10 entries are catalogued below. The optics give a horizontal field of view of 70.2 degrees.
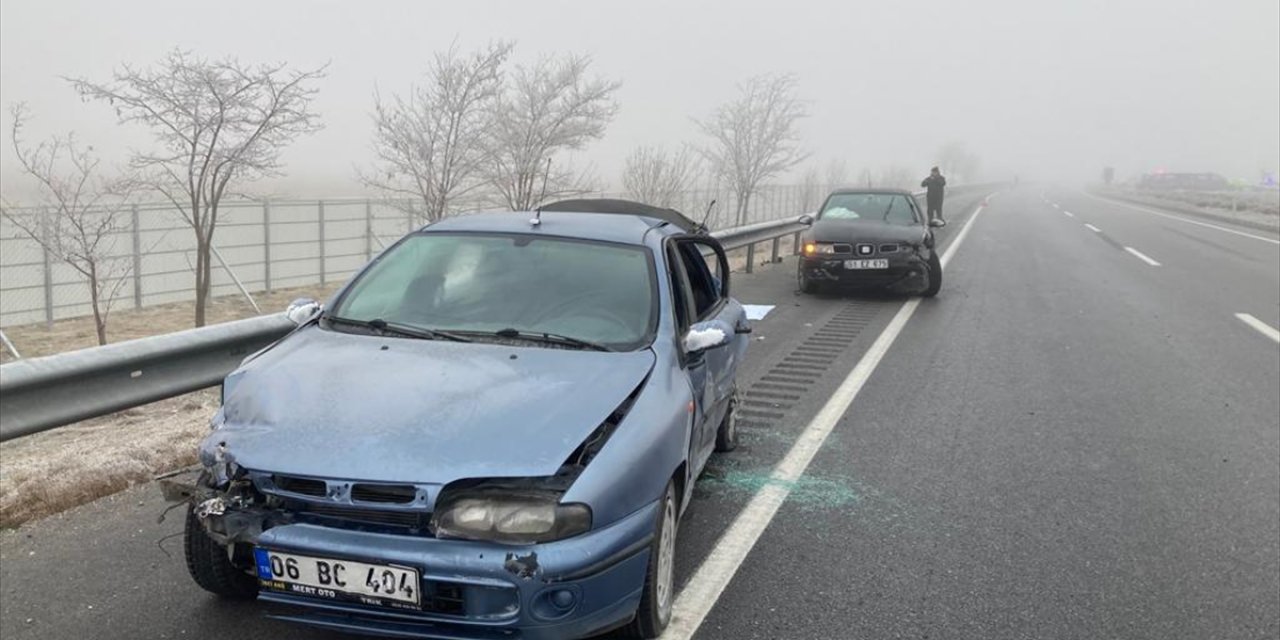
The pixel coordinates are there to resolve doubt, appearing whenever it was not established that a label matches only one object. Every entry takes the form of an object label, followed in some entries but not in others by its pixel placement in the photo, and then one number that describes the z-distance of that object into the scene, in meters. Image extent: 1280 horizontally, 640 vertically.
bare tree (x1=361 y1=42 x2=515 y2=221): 14.70
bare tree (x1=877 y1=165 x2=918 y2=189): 60.20
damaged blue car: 2.64
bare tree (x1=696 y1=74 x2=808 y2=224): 29.95
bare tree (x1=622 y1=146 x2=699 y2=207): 23.27
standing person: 24.78
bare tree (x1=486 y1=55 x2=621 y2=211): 16.08
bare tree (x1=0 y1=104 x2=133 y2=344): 11.59
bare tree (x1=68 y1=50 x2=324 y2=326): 10.89
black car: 12.12
